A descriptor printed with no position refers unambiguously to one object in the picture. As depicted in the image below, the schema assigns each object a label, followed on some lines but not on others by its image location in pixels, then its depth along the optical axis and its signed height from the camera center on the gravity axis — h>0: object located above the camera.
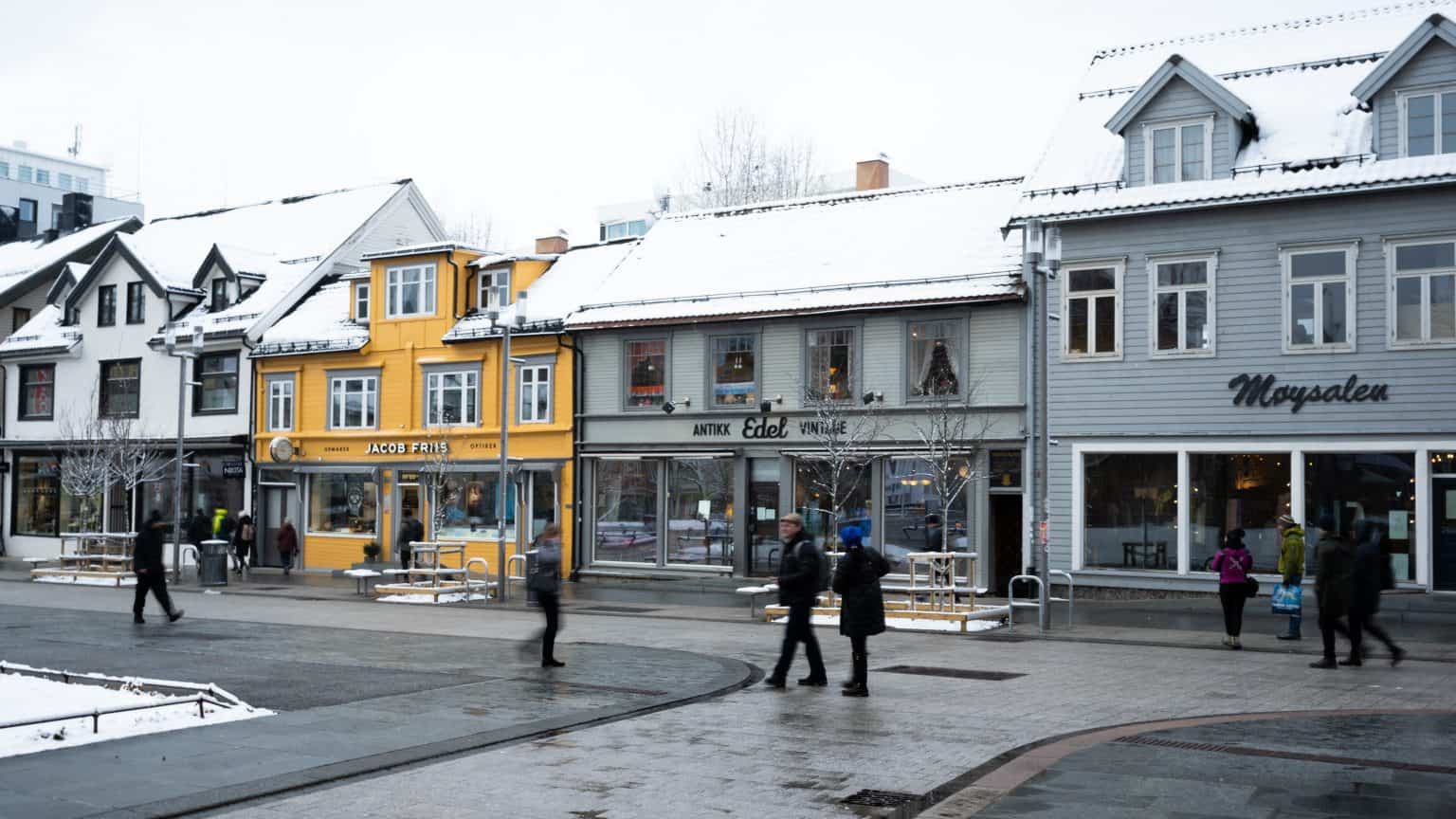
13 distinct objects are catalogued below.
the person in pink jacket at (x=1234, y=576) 18.52 -1.31
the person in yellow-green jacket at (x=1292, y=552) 19.69 -1.04
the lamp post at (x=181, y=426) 31.67 +1.00
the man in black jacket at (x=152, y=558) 21.31 -1.39
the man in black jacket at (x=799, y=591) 14.34 -1.20
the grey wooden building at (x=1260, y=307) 23.58 +3.09
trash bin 31.22 -2.16
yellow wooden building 34.84 +1.61
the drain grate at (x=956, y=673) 15.68 -2.27
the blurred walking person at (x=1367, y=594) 16.25 -1.35
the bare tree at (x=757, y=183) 50.53 +10.61
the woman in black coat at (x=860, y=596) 13.73 -1.21
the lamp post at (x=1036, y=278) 26.00 +3.62
